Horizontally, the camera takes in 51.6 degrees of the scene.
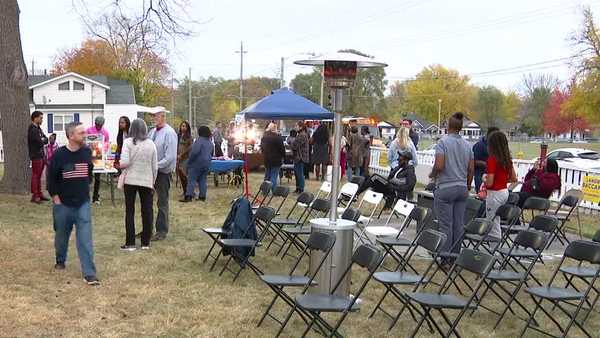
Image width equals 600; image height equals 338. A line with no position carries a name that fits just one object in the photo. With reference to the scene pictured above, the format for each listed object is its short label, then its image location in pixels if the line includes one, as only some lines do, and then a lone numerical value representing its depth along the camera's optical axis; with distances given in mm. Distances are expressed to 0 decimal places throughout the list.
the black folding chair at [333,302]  4270
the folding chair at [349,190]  8555
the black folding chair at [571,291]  4562
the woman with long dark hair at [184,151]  12156
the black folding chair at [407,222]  6047
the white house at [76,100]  39688
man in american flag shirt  5734
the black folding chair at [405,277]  4870
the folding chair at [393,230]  6691
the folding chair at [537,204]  7777
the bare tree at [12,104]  11727
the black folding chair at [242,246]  6160
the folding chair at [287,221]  7473
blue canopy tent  13258
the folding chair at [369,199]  7302
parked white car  21573
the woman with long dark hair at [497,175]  6715
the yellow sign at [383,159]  18619
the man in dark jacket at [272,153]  11992
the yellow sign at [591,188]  11102
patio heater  5180
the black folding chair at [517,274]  4949
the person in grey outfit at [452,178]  6434
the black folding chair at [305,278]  4773
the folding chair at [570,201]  7911
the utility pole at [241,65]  49616
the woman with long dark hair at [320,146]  15352
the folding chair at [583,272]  5184
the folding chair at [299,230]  6949
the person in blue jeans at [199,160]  11625
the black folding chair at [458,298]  4278
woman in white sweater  6848
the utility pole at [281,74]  42031
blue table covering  13380
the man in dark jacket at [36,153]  10531
